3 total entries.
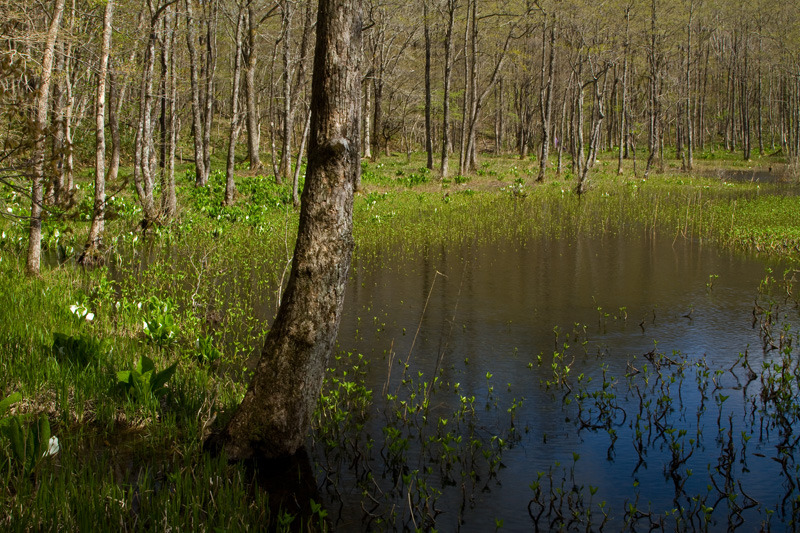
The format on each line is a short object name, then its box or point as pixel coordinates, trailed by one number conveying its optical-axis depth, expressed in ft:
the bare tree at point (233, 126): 60.59
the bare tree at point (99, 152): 31.68
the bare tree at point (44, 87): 23.92
